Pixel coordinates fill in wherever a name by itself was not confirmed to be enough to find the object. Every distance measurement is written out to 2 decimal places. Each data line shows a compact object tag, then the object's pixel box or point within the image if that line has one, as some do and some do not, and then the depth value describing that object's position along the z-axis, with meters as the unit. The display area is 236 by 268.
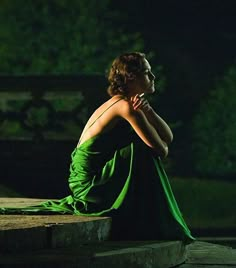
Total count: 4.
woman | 7.33
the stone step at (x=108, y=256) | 6.16
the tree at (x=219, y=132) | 22.26
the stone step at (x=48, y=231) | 6.51
